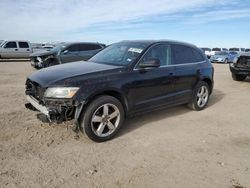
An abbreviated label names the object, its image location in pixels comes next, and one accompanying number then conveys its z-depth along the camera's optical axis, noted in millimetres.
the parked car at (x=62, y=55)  9903
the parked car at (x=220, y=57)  20259
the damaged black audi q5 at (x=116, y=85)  2949
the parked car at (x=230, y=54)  20138
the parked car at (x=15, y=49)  15012
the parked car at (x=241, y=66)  7619
